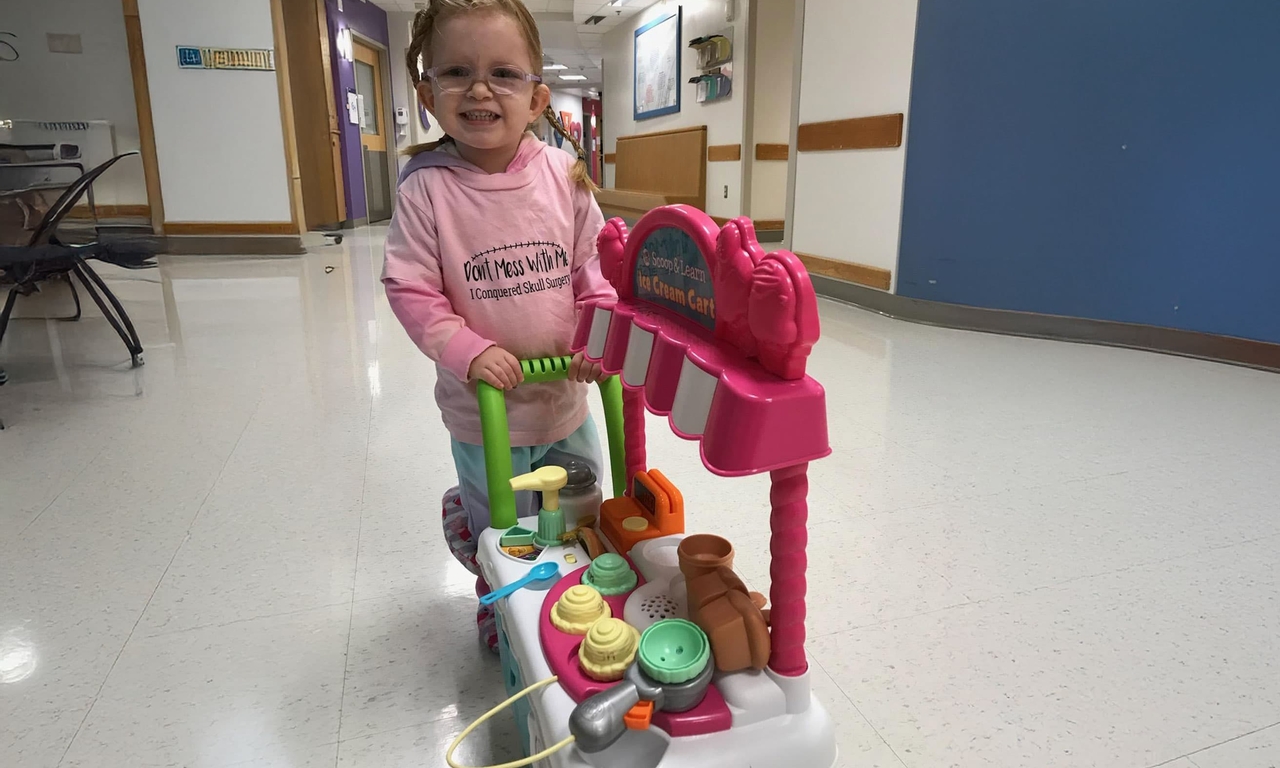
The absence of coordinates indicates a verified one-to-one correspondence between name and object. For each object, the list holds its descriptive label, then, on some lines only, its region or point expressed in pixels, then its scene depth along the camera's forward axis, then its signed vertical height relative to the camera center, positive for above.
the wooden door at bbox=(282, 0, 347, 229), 7.08 +0.78
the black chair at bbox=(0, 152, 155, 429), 2.38 -0.19
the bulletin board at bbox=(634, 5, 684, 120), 7.34 +1.26
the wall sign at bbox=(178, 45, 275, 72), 5.54 +0.96
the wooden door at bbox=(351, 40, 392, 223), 8.82 +0.77
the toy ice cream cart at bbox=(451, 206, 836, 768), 0.56 -0.35
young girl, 0.92 -0.06
